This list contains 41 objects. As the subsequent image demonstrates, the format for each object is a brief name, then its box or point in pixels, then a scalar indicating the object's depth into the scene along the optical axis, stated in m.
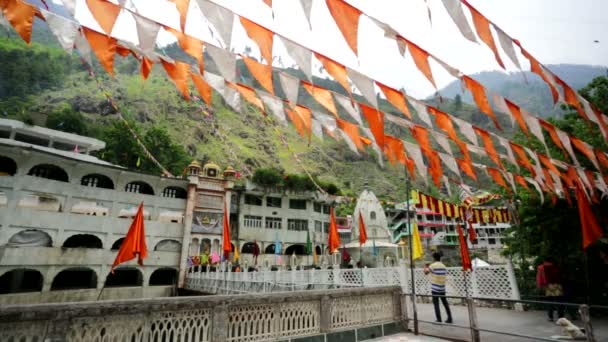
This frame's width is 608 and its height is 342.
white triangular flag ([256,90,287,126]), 4.89
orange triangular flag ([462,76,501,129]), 4.53
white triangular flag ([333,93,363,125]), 4.69
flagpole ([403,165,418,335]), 6.75
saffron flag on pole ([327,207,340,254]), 17.64
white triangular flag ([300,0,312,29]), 2.97
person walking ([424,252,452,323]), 7.61
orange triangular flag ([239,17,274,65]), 3.61
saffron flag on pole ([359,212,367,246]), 18.62
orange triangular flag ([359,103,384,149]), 4.37
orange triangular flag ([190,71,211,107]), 4.56
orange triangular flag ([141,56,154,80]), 4.24
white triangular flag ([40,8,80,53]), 3.33
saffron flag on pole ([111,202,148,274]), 10.25
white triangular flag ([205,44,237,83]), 3.49
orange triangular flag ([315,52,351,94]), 4.01
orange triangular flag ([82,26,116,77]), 3.64
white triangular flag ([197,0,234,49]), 3.17
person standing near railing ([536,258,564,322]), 7.21
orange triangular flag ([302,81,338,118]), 4.61
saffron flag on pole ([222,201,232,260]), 14.81
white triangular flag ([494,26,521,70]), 3.81
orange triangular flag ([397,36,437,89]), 3.84
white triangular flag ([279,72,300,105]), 3.96
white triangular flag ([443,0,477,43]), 3.21
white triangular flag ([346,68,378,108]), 3.84
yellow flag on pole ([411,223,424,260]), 13.46
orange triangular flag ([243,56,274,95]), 3.99
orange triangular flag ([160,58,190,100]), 4.42
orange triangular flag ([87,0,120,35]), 3.16
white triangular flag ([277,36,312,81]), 3.58
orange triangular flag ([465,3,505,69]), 3.52
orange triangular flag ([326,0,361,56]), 3.22
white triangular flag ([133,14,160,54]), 3.32
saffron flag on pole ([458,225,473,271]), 8.98
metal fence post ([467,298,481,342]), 5.54
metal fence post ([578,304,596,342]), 4.05
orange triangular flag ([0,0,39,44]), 3.33
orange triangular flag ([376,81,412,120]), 4.67
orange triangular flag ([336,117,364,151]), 5.54
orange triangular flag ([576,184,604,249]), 7.30
